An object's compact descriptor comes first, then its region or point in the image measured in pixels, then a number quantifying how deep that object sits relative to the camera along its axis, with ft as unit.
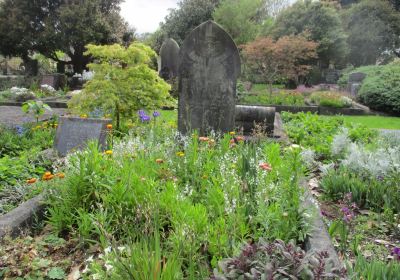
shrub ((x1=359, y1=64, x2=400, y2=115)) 46.42
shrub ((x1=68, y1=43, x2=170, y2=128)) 23.68
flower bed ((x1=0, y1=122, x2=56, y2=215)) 13.51
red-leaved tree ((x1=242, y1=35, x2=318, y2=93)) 58.95
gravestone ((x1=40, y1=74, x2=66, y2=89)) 60.64
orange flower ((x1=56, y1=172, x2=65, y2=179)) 11.00
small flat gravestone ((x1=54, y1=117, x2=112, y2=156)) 18.26
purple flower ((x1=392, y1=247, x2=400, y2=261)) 8.76
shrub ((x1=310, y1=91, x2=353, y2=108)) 46.52
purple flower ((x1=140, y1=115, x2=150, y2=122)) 20.42
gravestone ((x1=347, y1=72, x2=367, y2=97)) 59.54
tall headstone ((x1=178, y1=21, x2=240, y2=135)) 20.61
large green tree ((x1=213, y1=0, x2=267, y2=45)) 101.76
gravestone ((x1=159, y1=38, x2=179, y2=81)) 54.39
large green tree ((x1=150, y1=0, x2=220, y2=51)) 102.53
